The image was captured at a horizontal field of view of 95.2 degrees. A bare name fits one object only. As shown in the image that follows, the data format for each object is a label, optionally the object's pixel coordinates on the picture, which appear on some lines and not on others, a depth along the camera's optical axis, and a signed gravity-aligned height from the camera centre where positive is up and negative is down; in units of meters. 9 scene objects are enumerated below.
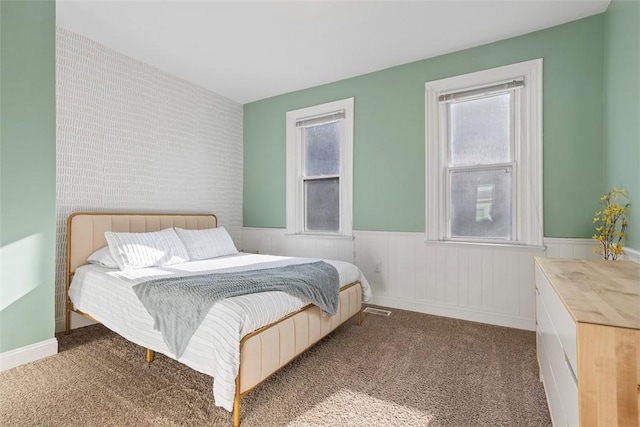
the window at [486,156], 2.69 +0.56
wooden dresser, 0.79 -0.40
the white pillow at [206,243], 3.06 -0.34
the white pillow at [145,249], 2.49 -0.33
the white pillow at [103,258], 2.53 -0.41
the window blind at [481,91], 2.75 +1.21
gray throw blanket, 1.64 -0.50
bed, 1.49 -0.65
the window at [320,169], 3.64 +0.58
